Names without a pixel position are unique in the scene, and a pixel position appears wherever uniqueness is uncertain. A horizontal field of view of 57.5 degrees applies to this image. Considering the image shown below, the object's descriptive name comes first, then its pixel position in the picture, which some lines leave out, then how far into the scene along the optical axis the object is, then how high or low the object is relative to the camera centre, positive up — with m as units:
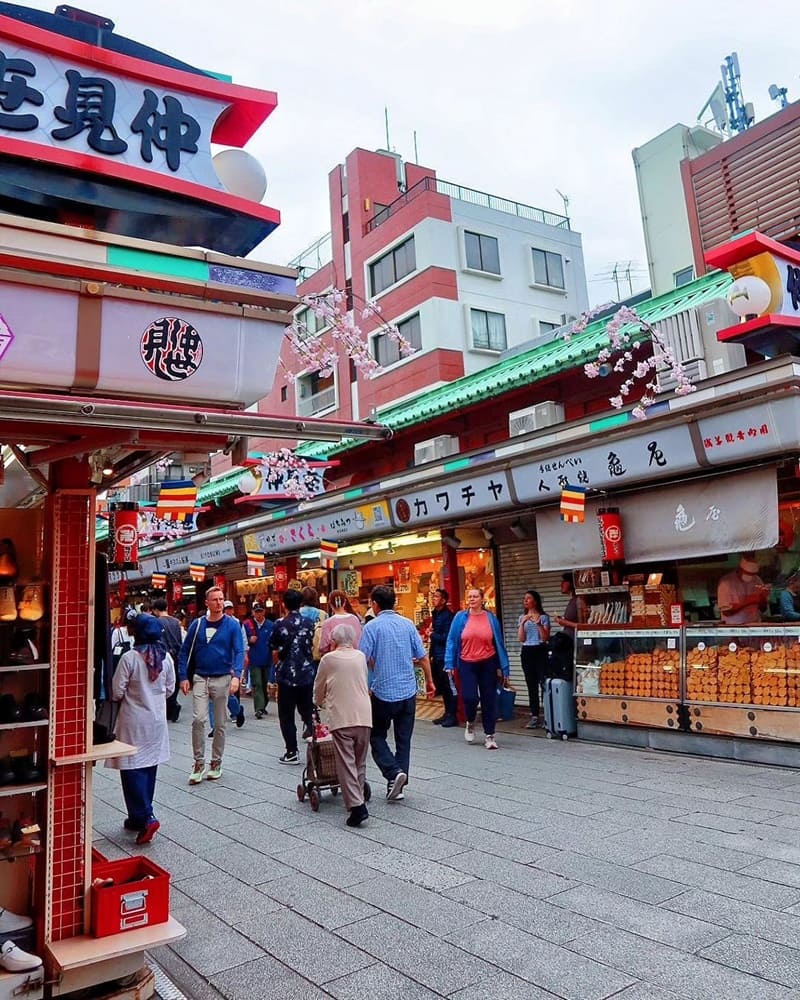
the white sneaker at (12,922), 3.91 -1.54
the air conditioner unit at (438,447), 13.16 +2.90
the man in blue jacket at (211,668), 8.30 -0.50
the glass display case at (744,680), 7.79 -0.99
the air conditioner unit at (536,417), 11.05 +2.83
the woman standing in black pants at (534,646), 11.13 -0.65
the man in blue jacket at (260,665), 13.59 -0.83
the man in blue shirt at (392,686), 7.19 -0.73
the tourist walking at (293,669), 8.84 -0.62
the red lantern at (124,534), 8.36 +1.07
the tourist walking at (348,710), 6.45 -0.85
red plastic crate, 3.86 -1.46
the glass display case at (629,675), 8.95 -0.99
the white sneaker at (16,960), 3.59 -1.59
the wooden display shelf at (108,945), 3.64 -1.61
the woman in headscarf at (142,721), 6.41 -0.83
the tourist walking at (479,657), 9.57 -0.66
